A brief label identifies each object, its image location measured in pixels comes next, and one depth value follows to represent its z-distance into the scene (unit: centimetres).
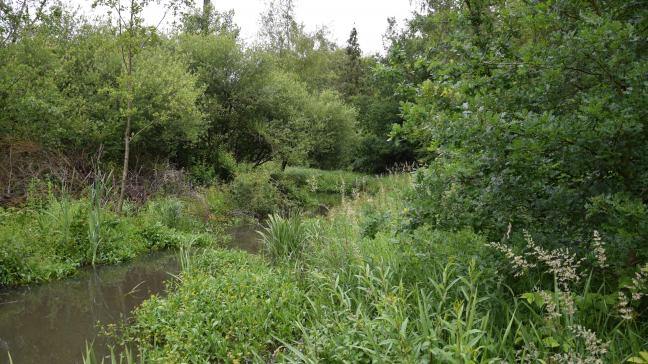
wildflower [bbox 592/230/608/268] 214
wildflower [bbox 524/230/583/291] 218
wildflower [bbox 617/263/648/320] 200
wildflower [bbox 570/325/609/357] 194
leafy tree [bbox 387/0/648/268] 266
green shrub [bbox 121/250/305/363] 411
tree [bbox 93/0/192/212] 845
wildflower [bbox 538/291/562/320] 208
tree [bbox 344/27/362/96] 3619
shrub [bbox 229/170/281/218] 1299
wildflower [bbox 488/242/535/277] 320
